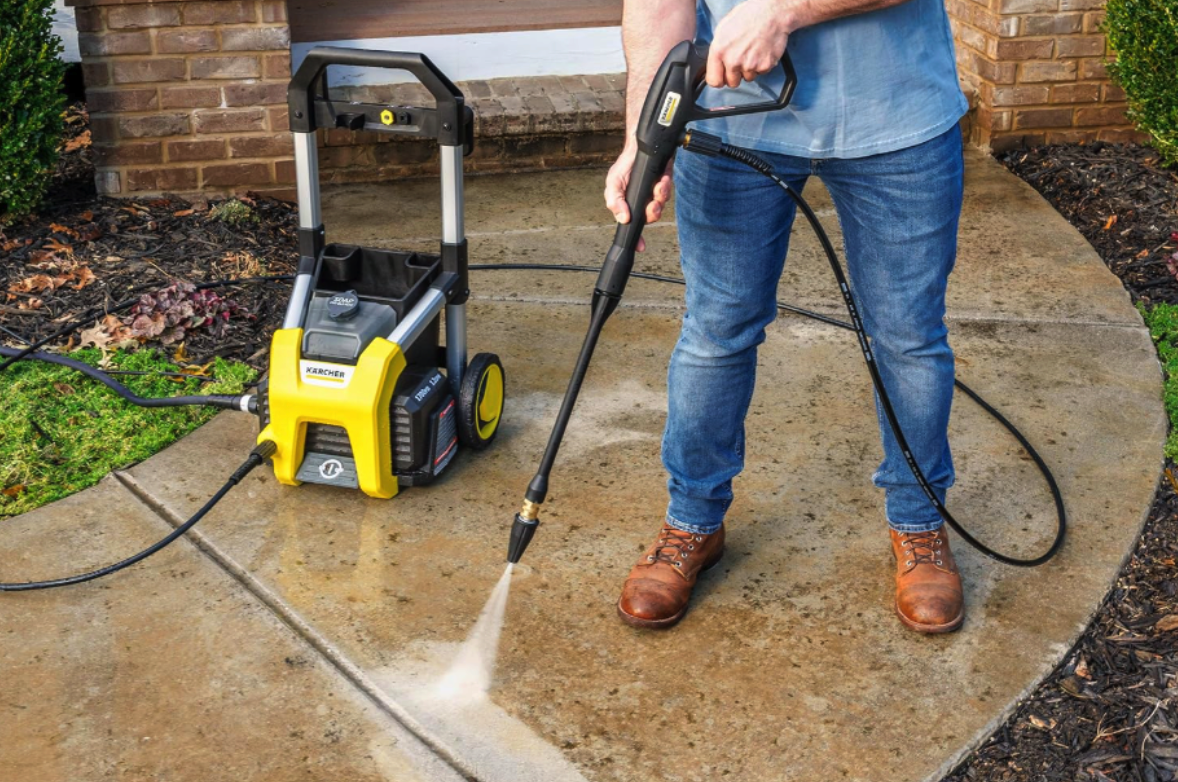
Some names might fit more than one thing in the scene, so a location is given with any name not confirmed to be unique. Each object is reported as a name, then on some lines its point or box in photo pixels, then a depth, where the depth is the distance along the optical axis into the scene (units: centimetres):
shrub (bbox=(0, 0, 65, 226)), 441
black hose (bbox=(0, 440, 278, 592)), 287
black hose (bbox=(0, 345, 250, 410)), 348
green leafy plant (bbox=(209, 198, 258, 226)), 484
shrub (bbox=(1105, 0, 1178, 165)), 477
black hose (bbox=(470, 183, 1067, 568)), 244
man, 240
